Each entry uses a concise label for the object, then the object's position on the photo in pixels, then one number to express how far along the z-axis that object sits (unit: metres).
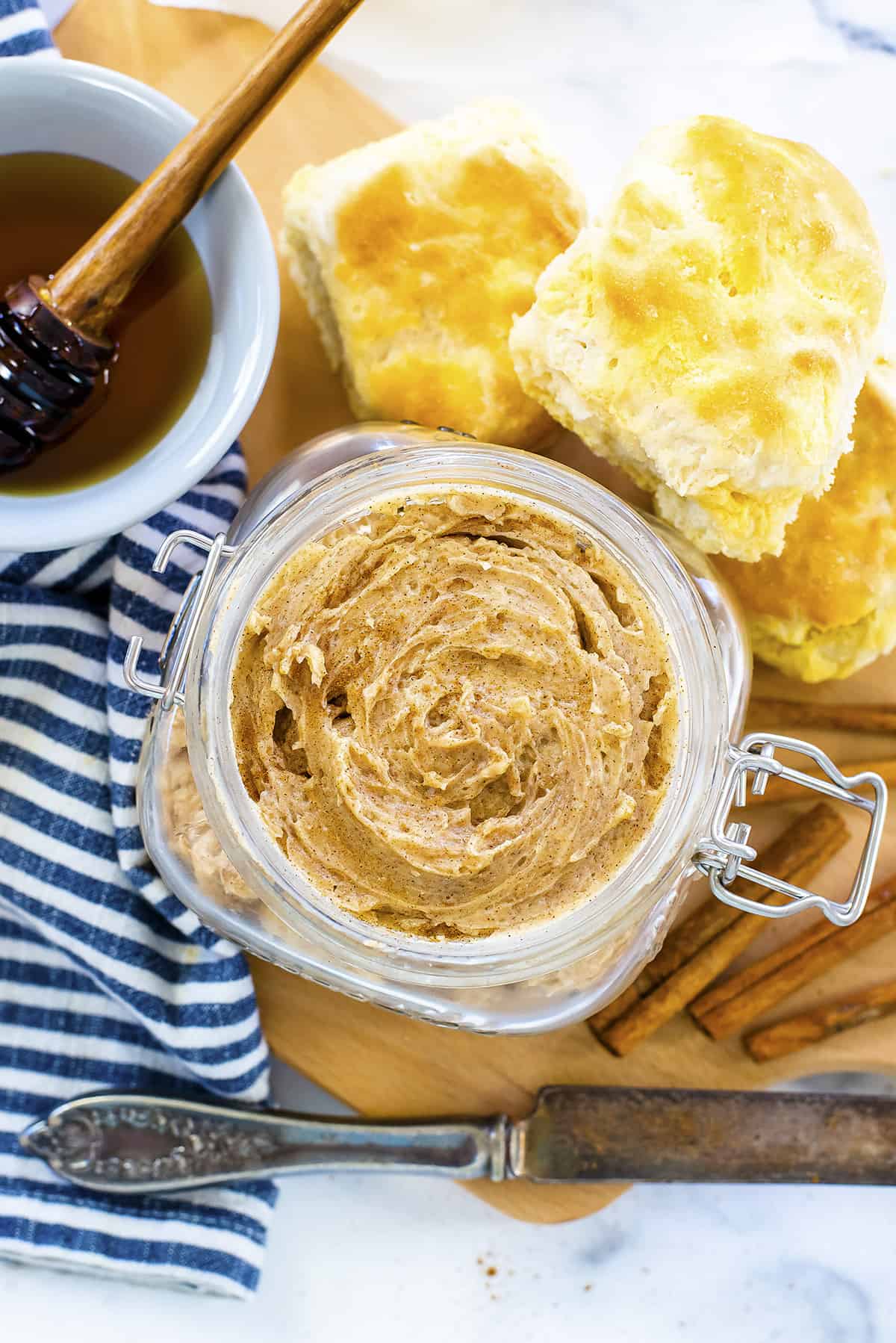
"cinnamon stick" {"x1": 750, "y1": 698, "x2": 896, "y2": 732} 0.50
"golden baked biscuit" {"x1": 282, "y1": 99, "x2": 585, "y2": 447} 0.47
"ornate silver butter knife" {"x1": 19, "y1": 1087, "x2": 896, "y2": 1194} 0.50
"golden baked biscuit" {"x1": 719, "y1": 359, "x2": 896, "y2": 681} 0.47
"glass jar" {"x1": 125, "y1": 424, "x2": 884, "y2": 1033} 0.42
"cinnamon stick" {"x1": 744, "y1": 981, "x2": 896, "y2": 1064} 0.50
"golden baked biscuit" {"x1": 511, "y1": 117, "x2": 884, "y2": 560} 0.43
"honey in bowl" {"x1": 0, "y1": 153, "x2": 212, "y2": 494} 0.46
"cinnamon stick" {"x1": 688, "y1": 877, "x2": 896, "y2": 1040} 0.50
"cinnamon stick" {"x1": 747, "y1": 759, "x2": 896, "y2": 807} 0.50
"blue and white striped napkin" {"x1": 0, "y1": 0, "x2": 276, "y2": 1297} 0.49
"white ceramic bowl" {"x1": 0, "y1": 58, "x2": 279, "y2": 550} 0.45
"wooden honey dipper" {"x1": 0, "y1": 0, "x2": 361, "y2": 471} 0.44
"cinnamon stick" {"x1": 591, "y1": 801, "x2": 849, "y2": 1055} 0.50
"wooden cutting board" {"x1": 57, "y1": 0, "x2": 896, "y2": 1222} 0.50
